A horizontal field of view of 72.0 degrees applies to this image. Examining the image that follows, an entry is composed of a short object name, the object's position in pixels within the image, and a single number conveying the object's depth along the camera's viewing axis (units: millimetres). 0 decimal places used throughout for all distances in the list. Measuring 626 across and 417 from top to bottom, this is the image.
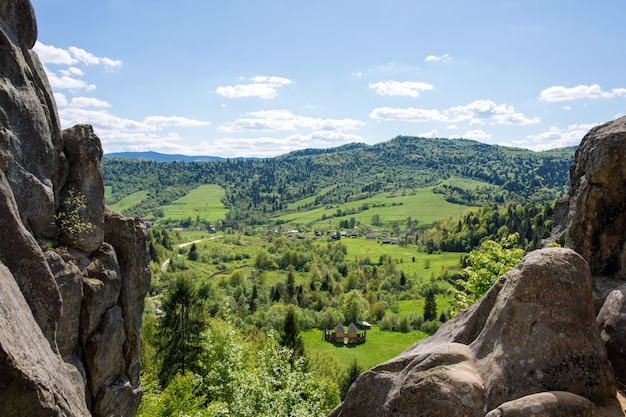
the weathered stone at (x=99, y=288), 21031
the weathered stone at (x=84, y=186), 20734
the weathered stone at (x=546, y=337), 10695
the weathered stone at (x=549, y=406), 9523
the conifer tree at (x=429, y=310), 138500
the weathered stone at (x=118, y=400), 22062
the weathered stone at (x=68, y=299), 18656
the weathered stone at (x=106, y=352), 21453
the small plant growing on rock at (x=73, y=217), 19922
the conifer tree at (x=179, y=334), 48375
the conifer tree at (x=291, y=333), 57188
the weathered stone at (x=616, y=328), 11797
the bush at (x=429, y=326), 131375
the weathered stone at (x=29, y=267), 13016
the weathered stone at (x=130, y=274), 24469
